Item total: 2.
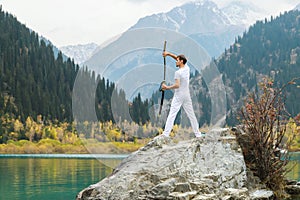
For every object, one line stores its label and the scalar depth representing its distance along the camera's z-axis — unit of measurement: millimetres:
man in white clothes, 11391
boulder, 10992
